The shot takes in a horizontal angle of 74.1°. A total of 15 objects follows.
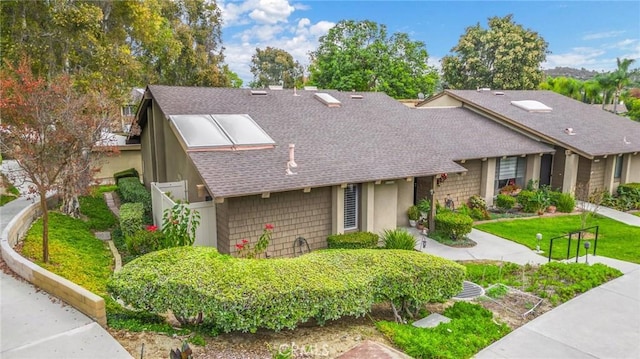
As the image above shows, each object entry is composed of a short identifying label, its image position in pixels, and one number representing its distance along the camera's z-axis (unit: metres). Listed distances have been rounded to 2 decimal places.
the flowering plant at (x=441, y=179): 15.93
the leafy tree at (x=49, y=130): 9.40
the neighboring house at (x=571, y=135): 20.19
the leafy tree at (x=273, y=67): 67.31
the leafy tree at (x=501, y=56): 42.88
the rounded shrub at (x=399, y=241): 12.06
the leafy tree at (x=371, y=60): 39.25
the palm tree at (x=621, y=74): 49.28
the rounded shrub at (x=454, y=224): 14.05
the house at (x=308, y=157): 11.56
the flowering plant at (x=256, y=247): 9.92
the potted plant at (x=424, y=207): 15.13
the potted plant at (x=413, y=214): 15.34
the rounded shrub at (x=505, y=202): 18.40
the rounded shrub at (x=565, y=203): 18.64
